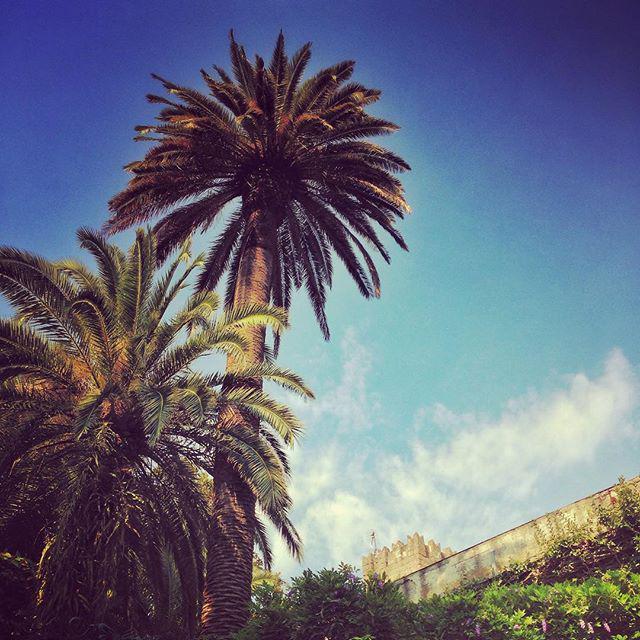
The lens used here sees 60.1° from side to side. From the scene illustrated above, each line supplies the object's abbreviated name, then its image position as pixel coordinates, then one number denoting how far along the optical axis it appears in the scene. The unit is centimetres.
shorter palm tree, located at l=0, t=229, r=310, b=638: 884
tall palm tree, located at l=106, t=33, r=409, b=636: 1288
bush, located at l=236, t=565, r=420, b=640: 732
